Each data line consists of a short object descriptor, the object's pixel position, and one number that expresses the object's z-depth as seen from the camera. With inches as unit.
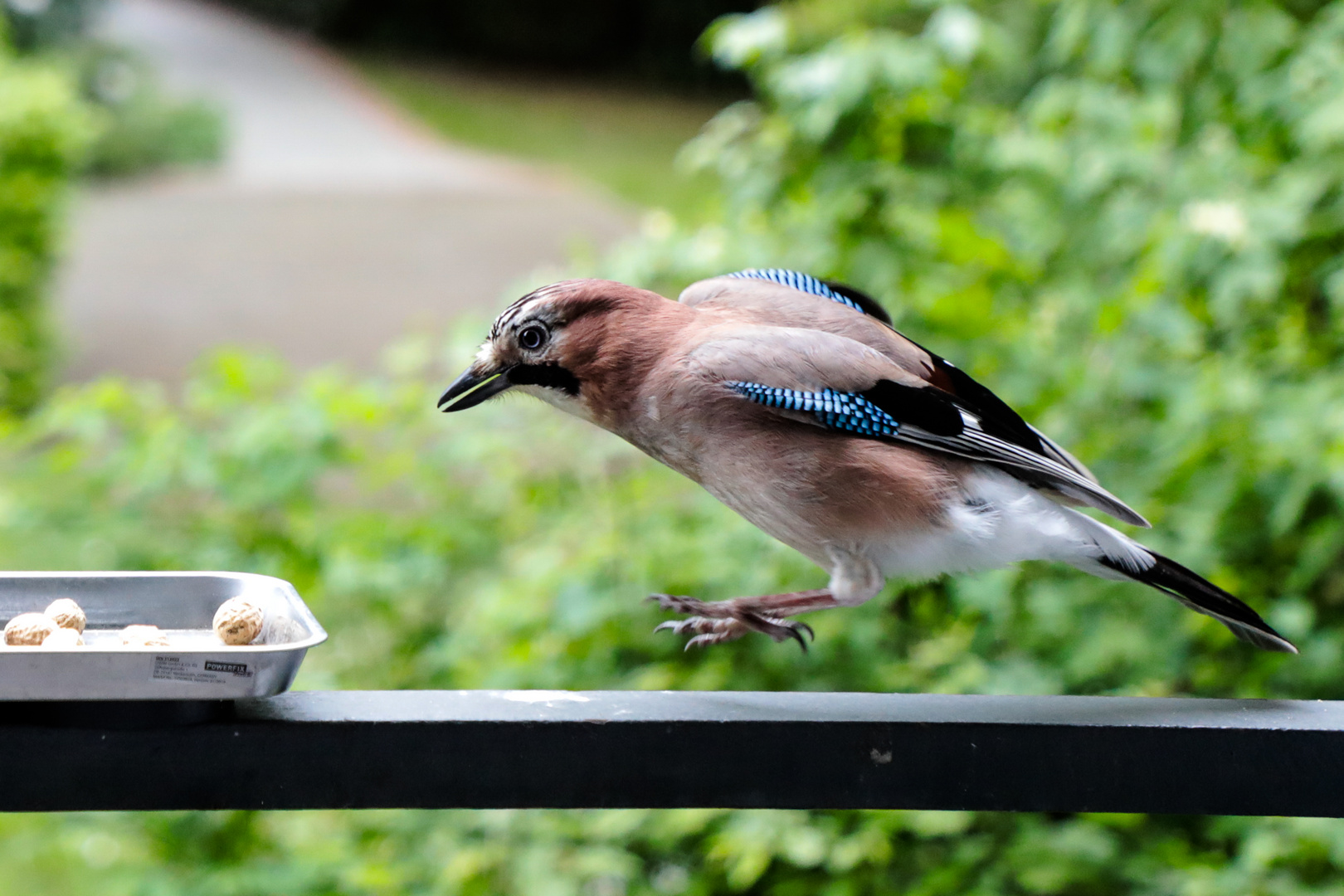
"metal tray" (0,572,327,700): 100.6
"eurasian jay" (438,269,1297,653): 104.8
